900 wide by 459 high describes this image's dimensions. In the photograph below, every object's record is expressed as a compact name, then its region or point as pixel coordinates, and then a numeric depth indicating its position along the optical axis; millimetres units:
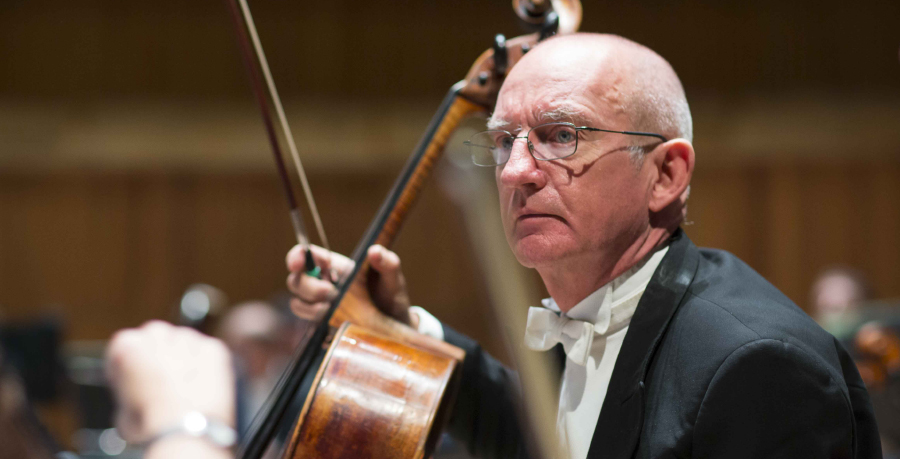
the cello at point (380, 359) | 4096
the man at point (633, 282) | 3981
